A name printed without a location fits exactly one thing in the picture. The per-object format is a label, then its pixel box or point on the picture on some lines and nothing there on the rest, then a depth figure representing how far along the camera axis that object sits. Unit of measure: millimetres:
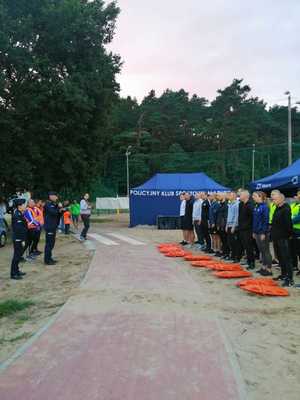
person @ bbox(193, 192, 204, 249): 14125
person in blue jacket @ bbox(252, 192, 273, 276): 9867
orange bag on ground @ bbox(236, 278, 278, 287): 8562
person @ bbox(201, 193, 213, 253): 13670
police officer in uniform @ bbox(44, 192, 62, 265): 11734
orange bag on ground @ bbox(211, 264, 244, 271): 10273
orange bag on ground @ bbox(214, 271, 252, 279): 9609
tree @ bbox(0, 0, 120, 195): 17953
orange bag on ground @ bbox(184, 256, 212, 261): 12008
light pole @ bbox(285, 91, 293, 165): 29172
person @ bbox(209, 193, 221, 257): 12914
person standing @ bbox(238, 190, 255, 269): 10766
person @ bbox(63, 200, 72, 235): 20266
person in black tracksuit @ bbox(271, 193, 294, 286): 8844
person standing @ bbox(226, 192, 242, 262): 11445
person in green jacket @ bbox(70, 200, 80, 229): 23719
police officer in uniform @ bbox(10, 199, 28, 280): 9891
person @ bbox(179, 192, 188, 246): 15036
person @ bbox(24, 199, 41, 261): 12445
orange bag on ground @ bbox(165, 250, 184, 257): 12687
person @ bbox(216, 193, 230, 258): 12406
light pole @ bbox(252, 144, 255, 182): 63625
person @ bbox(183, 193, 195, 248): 14822
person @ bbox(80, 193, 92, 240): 16731
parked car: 16277
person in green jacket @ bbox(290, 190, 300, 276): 9570
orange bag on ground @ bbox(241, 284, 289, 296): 7953
